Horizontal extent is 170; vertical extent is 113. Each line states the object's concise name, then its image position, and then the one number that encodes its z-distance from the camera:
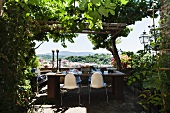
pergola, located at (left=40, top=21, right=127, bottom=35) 5.62
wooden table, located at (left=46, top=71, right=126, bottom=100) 5.64
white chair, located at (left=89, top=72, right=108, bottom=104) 5.18
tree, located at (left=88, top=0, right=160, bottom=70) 7.20
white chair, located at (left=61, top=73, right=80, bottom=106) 5.21
